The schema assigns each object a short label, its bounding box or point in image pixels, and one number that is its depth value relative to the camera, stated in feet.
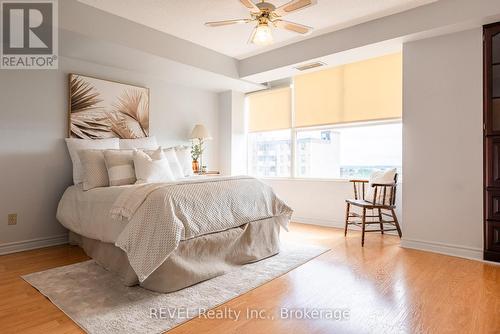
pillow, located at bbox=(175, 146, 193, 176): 12.32
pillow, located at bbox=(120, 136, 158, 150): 12.28
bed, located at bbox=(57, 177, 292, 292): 6.58
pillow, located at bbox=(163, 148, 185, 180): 11.43
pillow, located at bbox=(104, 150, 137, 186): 9.67
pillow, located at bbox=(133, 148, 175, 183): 9.65
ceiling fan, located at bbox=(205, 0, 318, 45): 7.87
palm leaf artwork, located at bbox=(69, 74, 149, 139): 11.44
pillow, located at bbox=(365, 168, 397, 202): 11.16
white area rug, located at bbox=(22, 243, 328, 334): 5.56
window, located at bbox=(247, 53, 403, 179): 12.75
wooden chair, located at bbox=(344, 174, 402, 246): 10.89
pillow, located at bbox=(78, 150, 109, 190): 9.68
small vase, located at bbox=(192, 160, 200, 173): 15.43
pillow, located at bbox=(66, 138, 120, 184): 10.60
